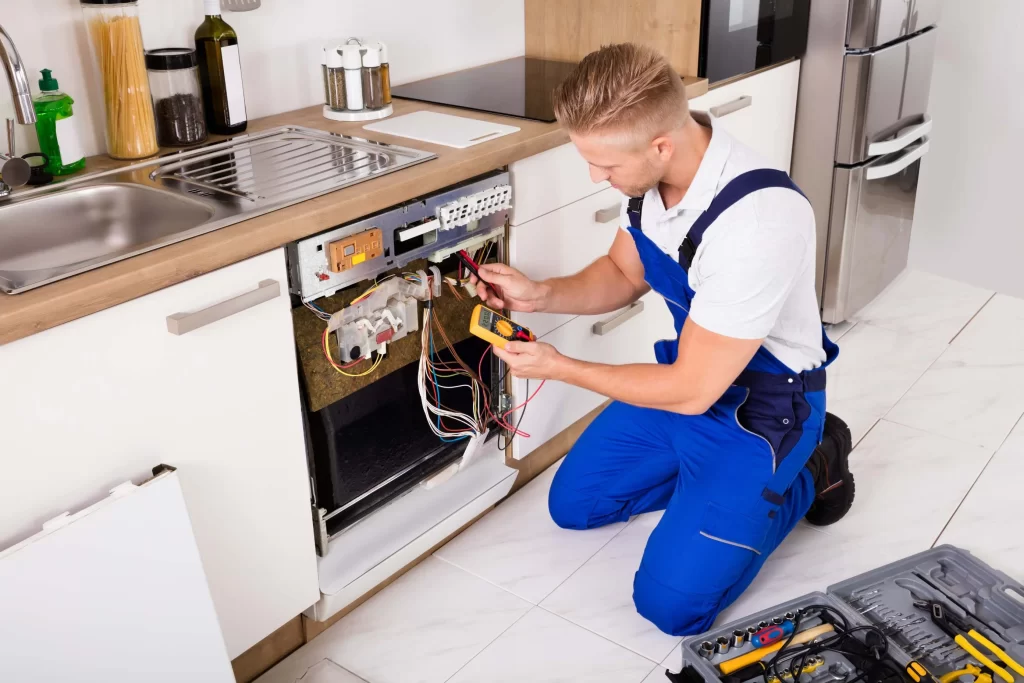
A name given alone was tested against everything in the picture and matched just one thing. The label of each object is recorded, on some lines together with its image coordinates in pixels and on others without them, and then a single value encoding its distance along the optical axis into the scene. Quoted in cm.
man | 161
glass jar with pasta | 173
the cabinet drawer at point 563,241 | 208
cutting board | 193
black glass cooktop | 220
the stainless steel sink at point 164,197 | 161
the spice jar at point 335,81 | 206
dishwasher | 171
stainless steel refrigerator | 272
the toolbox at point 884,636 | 172
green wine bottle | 189
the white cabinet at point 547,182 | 200
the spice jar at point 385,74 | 211
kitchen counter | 124
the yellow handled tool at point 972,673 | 171
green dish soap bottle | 167
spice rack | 206
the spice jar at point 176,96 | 182
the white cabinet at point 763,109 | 253
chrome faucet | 145
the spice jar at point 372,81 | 207
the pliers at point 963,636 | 174
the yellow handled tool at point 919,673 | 168
